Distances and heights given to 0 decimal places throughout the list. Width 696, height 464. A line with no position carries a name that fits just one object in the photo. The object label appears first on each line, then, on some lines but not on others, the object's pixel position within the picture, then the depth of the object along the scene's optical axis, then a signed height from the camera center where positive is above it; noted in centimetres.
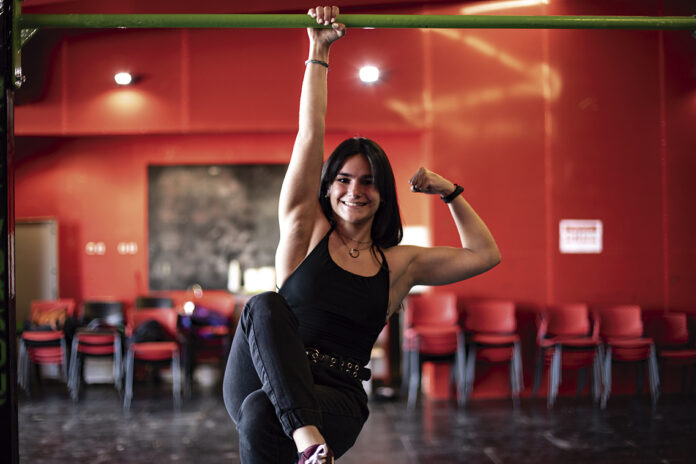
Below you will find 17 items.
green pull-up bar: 198 +75
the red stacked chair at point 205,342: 580 -100
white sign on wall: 583 +1
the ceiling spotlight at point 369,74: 573 +160
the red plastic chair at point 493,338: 537 -92
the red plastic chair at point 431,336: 528 -88
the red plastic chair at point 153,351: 528 -98
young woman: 152 -14
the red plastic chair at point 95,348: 541 -97
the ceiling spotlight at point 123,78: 595 +164
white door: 685 -20
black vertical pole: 188 -4
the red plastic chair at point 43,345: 556 -97
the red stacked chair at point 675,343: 555 -103
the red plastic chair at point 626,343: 538 -97
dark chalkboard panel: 687 +32
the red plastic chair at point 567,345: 533 -98
